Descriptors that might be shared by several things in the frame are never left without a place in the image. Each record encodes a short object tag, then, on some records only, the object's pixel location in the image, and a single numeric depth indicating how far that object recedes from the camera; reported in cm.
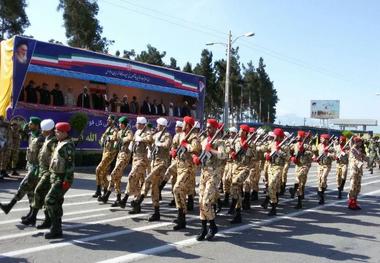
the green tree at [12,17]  3931
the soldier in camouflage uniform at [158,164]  904
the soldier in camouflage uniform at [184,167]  823
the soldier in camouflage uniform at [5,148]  1352
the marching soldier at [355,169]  1178
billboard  7881
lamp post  3006
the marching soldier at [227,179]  1052
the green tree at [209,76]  5141
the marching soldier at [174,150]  915
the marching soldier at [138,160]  952
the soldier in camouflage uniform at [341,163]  1375
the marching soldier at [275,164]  1026
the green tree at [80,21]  4078
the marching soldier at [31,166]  805
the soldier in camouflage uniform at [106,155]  1075
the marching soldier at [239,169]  928
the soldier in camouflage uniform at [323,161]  1269
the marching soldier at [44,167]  768
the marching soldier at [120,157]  1023
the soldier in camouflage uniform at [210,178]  762
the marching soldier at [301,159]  1175
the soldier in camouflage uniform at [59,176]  712
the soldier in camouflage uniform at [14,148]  1412
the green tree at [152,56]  5206
